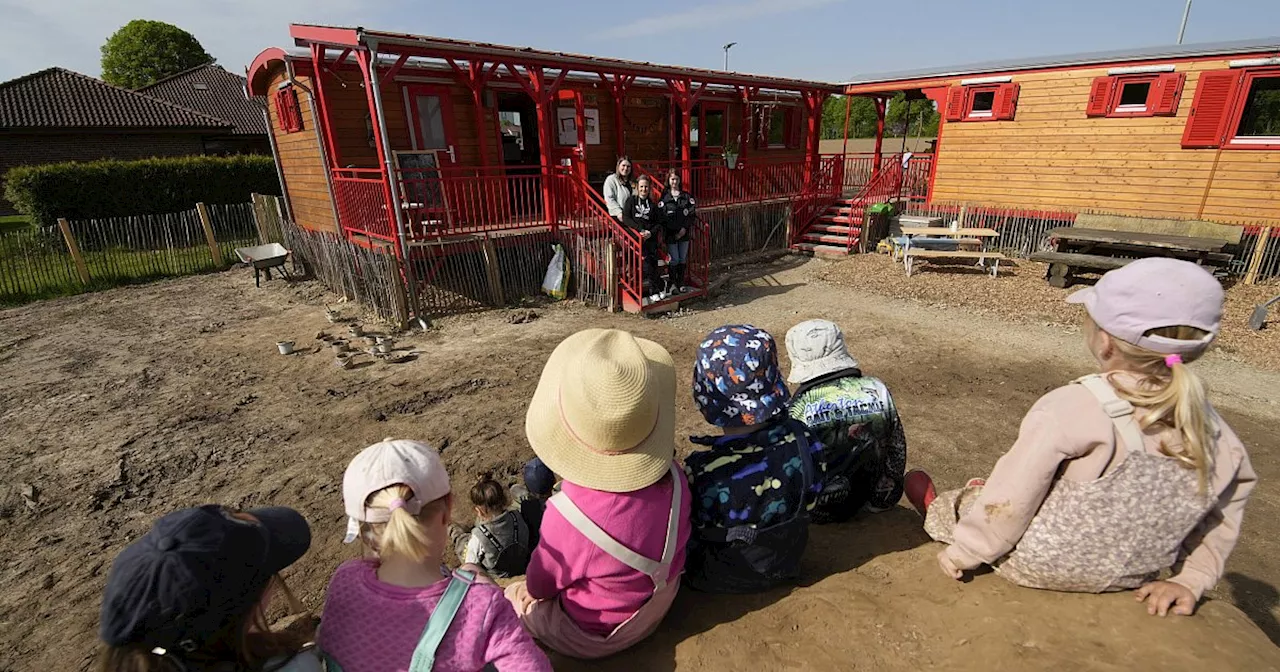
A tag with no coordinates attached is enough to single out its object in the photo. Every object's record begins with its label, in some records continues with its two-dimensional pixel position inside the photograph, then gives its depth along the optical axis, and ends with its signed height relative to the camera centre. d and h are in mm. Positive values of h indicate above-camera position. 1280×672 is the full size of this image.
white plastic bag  9281 -1771
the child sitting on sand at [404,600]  1442 -1082
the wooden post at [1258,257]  9391 -1847
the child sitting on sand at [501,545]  2365 -1546
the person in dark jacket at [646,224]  8641 -935
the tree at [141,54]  46531 +10068
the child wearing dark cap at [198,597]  1089 -830
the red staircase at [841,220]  13031 -1500
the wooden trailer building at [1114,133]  10070 +305
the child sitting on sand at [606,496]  1652 -1011
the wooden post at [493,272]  8744 -1603
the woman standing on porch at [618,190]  8633 -399
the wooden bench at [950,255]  10417 -1870
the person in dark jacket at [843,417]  2488 -1119
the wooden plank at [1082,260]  9312 -1816
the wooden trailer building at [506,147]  8469 +394
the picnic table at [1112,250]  9352 -1763
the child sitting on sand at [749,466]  1977 -1063
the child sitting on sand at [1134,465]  1405 -829
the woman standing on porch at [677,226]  8945 -1013
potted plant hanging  14953 +180
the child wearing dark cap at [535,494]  2471 -1459
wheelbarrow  11133 -1611
